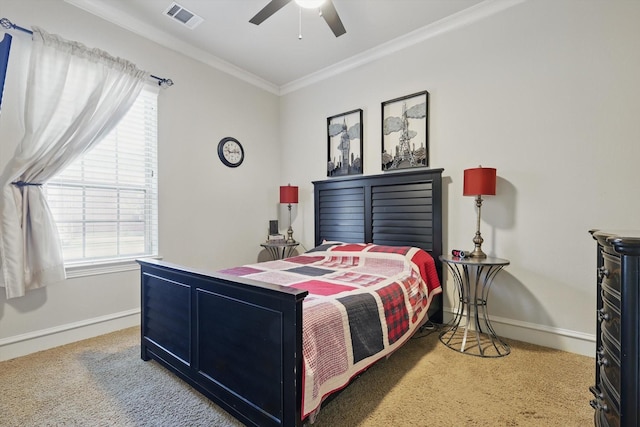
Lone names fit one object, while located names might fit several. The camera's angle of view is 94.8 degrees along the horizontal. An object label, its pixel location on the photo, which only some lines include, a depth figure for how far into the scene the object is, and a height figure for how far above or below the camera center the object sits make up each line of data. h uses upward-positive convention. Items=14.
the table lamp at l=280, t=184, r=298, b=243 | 3.76 +0.24
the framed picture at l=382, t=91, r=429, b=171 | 2.98 +0.85
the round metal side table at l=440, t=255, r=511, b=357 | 2.28 -0.92
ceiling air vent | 2.62 +1.83
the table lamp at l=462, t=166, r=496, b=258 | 2.37 +0.23
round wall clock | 3.57 +0.76
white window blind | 2.50 +0.16
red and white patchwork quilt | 1.38 -0.54
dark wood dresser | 1.02 -0.46
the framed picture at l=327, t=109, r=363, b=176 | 3.46 +0.84
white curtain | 2.11 +0.53
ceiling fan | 2.11 +1.50
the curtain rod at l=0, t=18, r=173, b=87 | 2.09 +1.36
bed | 1.26 -0.57
